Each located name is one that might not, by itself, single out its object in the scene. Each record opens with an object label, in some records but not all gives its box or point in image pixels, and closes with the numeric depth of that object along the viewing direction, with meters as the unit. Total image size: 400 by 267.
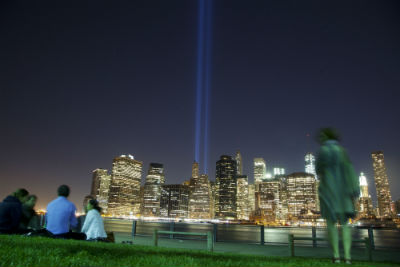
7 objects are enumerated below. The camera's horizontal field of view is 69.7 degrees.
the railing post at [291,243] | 7.41
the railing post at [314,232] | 13.09
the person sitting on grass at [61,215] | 6.87
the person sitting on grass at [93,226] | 7.70
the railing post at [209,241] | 7.80
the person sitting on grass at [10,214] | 6.88
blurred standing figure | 5.26
